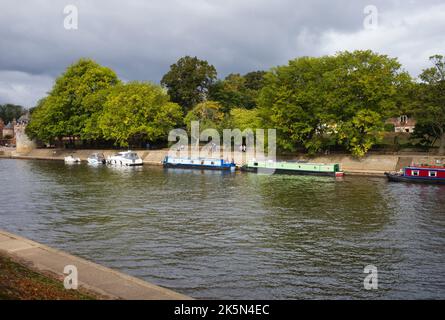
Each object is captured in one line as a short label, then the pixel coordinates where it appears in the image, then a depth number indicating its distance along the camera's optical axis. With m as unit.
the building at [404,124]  110.38
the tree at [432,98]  66.06
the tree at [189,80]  131.88
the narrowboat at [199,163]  76.75
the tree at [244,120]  86.00
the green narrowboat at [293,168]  64.69
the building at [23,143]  135.75
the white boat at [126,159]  90.38
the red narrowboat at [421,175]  56.53
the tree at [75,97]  116.62
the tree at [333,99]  70.25
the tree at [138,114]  101.88
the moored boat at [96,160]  97.25
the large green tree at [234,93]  125.25
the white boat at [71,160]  103.74
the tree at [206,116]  103.62
